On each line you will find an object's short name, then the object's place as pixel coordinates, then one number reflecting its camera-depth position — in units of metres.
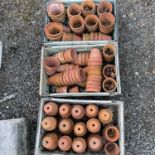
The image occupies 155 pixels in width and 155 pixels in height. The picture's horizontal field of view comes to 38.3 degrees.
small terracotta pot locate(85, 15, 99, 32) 1.44
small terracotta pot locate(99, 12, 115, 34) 1.43
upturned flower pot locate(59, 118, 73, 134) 1.32
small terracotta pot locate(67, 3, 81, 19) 1.49
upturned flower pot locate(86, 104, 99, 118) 1.32
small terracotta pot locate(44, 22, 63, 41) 1.44
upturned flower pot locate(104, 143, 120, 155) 1.30
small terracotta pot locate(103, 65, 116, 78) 1.40
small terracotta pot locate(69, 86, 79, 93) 1.41
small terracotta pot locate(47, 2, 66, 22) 1.47
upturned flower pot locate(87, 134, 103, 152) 1.29
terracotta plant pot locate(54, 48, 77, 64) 1.39
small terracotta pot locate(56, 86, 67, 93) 1.40
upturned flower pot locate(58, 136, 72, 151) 1.29
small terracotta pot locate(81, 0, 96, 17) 1.47
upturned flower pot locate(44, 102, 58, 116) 1.33
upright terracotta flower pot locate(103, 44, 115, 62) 1.40
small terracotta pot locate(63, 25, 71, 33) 1.47
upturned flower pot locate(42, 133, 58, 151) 1.30
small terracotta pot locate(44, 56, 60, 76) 1.40
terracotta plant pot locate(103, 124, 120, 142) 1.31
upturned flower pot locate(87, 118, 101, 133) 1.31
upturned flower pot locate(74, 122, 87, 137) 1.31
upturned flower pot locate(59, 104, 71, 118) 1.33
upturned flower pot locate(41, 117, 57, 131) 1.32
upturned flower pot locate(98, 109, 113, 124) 1.31
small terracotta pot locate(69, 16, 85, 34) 1.44
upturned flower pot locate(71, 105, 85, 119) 1.32
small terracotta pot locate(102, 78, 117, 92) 1.37
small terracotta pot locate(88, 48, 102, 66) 1.38
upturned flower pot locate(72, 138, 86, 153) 1.29
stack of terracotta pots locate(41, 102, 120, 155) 1.30
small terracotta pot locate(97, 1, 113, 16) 1.48
